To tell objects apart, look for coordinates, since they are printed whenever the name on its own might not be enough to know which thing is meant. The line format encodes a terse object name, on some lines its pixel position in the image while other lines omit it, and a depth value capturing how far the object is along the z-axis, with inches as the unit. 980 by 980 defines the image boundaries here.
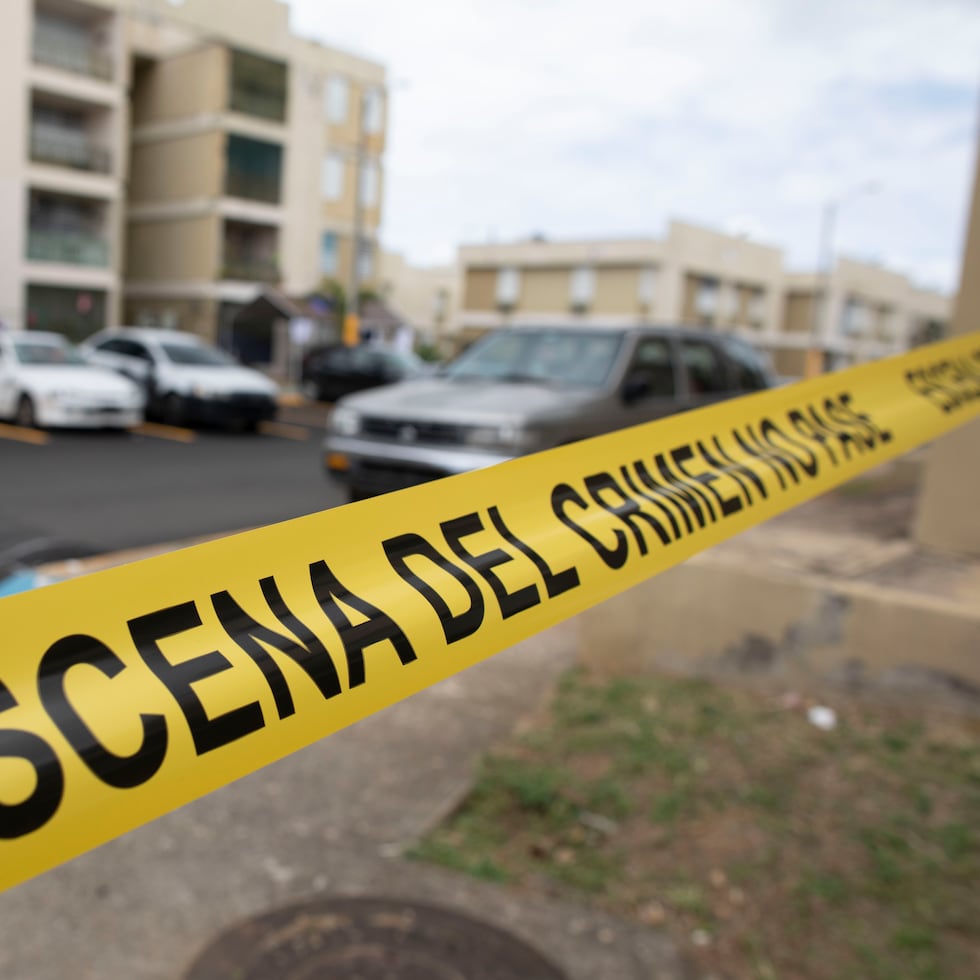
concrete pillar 222.2
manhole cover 122.1
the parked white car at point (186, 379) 596.7
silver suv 253.0
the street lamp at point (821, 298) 2085.1
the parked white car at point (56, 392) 539.2
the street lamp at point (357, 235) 1010.1
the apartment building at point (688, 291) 1865.2
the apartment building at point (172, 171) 1019.9
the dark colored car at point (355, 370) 823.7
